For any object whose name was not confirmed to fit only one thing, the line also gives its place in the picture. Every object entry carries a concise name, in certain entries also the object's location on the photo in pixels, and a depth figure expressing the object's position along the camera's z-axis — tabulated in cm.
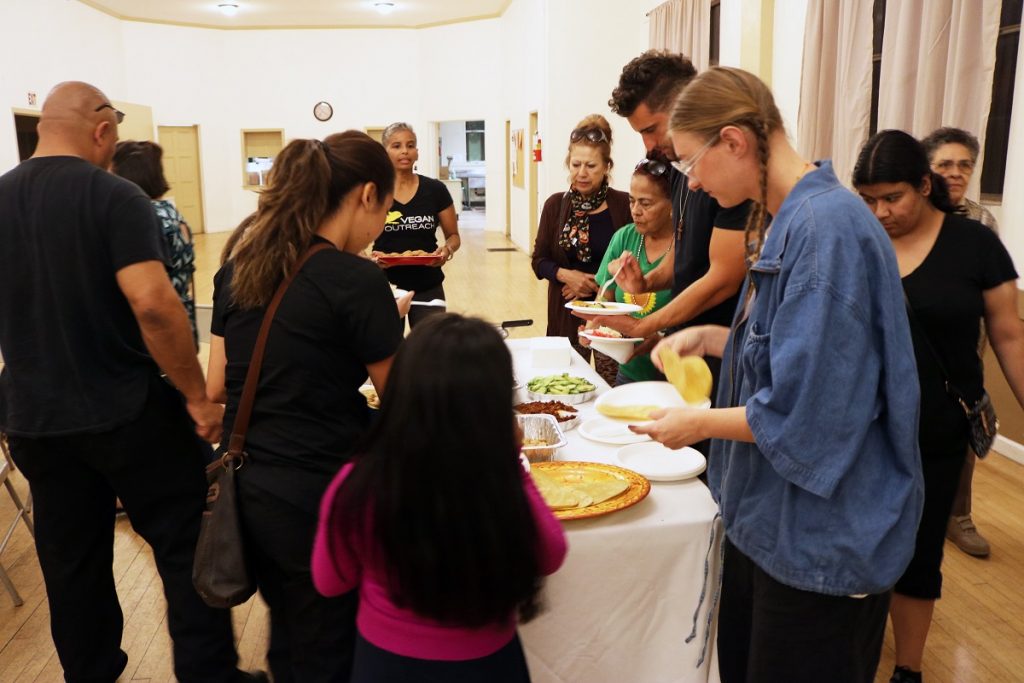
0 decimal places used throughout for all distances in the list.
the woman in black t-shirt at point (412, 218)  395
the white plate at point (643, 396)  205
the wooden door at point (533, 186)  1188
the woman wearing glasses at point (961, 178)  310
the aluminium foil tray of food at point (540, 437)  204
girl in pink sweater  110
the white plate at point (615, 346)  244
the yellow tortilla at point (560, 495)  174
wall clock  1594
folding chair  282
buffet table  171
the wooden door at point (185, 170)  1523
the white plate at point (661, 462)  193
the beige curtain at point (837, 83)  504
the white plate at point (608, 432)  218
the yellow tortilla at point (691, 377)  176
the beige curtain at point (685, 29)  762
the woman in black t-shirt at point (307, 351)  156
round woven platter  170
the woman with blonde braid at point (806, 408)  120
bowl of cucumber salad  252
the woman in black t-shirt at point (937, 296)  204
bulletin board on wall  1320
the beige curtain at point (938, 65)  400
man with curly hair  217
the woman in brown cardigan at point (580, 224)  347
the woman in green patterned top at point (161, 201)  307
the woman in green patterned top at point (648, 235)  273
